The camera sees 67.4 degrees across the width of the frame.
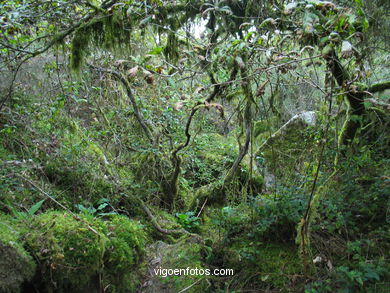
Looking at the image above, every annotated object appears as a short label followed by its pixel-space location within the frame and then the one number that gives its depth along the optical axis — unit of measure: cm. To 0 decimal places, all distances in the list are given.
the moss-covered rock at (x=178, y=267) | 328
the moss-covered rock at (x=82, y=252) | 244
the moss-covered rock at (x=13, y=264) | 221
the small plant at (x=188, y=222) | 447
